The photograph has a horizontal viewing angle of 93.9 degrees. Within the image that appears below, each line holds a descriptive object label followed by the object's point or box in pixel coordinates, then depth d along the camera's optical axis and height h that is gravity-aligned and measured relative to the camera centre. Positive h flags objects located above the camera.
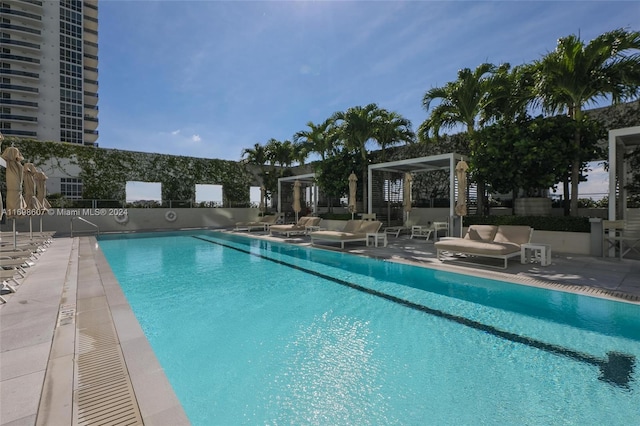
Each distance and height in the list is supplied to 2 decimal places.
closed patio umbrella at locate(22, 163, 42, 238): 8.75 +0.63
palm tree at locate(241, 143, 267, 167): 25.53 +4.73
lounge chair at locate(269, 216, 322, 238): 14.95 -0.87
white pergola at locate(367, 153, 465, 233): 11.94 +2.20
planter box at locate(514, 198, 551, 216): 10.98 +0.13
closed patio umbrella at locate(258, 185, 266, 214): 21.06 +0.89
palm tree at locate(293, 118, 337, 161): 19.14 +4.74
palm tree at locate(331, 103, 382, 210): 16.27 +4.62
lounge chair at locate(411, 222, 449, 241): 12.99 -0.91
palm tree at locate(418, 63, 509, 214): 11.79 +4.48
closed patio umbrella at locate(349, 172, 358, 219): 15.31 +0.92
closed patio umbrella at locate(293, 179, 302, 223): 17.67 +0.77
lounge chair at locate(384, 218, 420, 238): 15.32 -0.96
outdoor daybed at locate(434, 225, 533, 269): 7.34 -0.88
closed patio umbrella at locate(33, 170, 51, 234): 11.37 +1.02
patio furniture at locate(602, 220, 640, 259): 8.04 -0.76
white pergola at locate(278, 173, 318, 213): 20.44 +2.09
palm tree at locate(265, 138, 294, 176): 24.88 +4.90
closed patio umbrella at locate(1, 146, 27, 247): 6.38 +0.70
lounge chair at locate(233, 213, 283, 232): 18.14 -0.84
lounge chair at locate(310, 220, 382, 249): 11.16 -0.89
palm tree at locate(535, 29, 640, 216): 8.70 +4.14
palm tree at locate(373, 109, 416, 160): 16.95 +4.63
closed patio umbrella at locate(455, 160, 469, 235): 10.06 +0.73
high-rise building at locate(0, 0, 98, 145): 48.03 +24.36
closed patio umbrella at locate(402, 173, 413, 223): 14.10 +0.85
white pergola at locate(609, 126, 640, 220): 8.59 +1.57
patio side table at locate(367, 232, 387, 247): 11.39 -1.09
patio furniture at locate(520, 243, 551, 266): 7.55 -1.15
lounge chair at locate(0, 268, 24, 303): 4.95 -1.12
